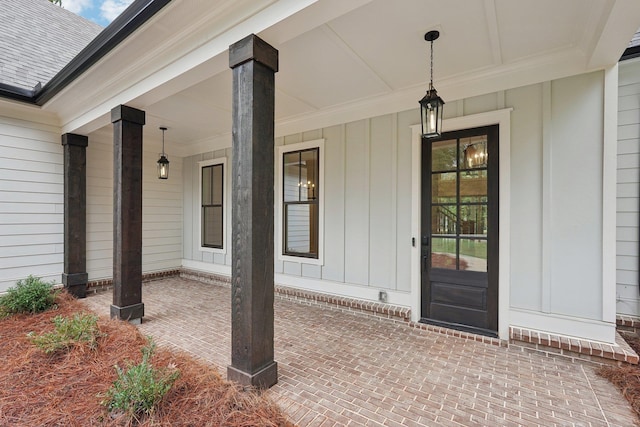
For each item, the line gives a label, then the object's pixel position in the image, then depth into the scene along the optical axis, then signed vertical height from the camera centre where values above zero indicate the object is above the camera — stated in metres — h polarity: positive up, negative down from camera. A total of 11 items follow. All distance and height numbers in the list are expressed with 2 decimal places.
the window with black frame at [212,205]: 6.20 +0.14
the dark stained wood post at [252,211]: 2.14 +0.00
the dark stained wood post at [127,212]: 3.54 -0.01
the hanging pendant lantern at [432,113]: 2.66 +0.93
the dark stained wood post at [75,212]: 4.71 -0.01
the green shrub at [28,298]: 3.74 -1.18
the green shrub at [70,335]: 2.71 -1.24
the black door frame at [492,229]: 3.18 -0.19
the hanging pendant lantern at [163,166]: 5.58 +0.89
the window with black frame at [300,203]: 4.75 +0.14
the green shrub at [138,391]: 1.83 -1.20
